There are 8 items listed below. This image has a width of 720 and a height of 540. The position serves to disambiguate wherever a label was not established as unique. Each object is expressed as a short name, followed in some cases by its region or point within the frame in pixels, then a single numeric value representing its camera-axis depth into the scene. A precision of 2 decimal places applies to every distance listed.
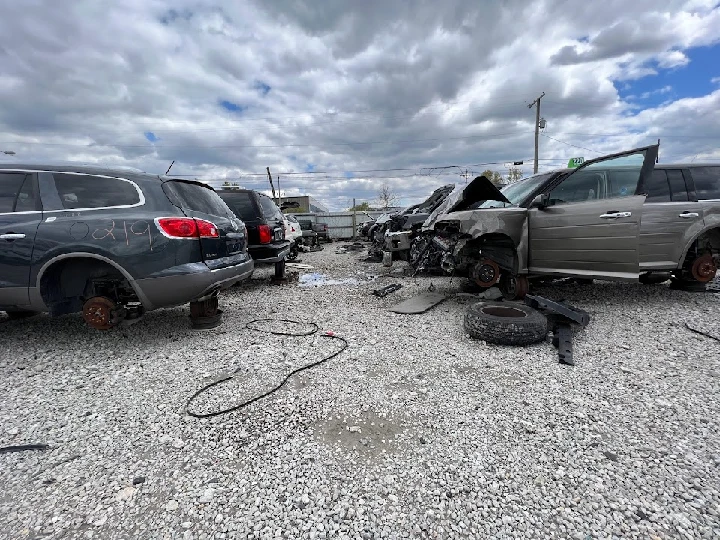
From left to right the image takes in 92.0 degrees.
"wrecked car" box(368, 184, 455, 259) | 8.17
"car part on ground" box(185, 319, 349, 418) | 2.45
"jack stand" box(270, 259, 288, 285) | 7.26
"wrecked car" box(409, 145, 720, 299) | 4.41
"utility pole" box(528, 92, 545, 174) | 27.17
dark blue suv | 3.34
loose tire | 3.51
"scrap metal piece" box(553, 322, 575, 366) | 3.16
